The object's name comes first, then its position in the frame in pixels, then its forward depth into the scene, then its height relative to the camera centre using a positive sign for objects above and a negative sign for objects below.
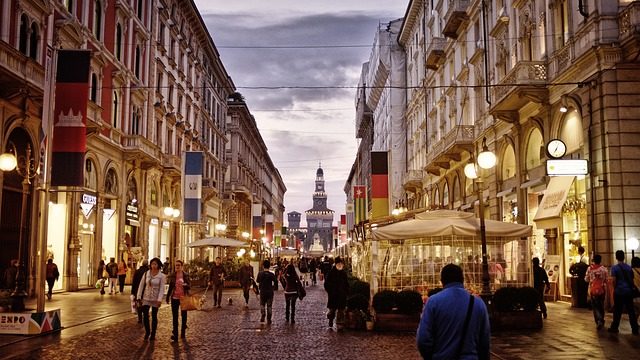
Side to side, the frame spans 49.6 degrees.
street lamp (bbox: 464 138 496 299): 15.95 +1.58
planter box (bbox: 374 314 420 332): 16.42 -1.47
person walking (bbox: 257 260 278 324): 18.67 -0.88
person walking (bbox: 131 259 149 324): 17.88 -0.60
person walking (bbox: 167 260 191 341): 15.19 -0.68
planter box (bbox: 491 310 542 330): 16.47 -1.44
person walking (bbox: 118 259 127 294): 29.88 -0.73
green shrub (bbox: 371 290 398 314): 16.52 -1.02
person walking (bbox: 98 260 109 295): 29.86 -0.57
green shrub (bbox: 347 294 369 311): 17.23 -1.10
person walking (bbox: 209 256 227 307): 24.61 -0.74
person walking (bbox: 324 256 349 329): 17.22 -0.83
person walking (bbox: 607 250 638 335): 14.62 -0.66
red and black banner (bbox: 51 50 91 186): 19.58 +4.09
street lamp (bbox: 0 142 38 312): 16.09 +1.77
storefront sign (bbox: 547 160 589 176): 20.48 +2.73
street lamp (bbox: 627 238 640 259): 19.98 +0.45
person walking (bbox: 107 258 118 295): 29.33 -0.63
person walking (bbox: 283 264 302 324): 18.91 -0.76
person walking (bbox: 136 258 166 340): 14.49 -0.68
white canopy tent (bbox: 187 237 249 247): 33.88 +0.76
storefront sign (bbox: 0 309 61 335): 15.03 -1.42
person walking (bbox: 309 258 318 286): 48.84 -0.94
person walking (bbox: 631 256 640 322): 17.92 -0.20
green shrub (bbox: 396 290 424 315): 16.45 -1.06
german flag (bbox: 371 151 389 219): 38.31 +3.78
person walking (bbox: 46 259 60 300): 25.17 -0.62
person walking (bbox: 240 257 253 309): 24.09 -0.68
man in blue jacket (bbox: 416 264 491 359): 5.11 -0.50
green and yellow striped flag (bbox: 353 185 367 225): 47.19 +4.02
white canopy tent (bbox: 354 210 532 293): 17.61 +0.15
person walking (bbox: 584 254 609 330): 15.45 -0.61
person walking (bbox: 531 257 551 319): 20.06 -0.54
